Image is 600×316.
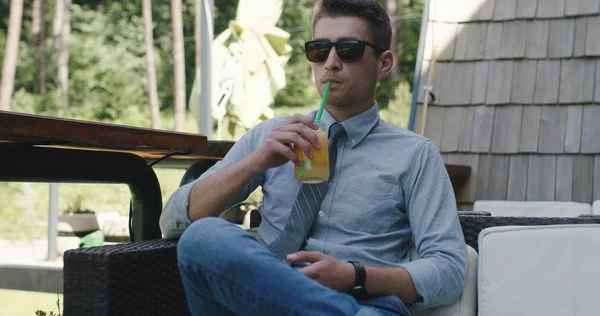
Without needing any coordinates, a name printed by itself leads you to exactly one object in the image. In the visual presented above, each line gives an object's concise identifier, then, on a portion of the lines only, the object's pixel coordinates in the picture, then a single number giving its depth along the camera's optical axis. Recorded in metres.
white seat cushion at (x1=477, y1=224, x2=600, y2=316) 2.19
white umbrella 7.66
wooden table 2.26
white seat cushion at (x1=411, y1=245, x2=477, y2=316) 2.25
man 2.02
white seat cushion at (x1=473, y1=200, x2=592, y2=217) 3.96
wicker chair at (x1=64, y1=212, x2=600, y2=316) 2.16
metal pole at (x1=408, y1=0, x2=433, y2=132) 4.90
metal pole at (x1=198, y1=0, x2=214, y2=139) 6.29
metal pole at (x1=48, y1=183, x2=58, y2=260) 6.29
